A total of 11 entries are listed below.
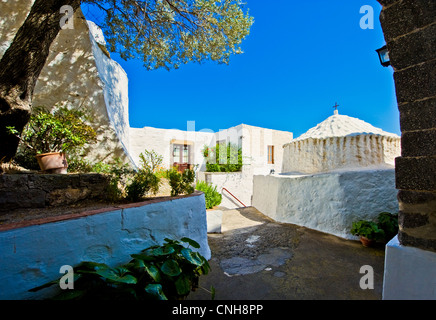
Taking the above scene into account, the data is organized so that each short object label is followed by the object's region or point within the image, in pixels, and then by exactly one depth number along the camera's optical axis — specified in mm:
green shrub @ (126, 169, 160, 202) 3048
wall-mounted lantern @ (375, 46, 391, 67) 2569
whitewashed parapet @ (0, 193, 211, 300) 1550
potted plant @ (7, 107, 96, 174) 3117
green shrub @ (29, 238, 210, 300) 1501
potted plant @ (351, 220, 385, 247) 3363
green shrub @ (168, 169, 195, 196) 3371
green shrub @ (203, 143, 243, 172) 11789
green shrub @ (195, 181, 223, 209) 6824
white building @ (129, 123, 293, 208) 10773
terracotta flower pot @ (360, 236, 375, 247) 3391
